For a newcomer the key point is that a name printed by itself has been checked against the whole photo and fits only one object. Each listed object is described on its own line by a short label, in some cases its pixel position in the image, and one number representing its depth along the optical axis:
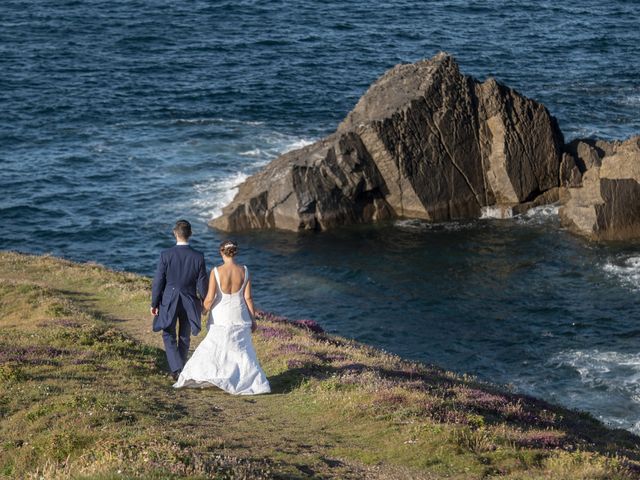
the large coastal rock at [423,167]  62.84
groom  23.56
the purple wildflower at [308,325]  37.00
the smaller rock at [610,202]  58.28
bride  22.81
